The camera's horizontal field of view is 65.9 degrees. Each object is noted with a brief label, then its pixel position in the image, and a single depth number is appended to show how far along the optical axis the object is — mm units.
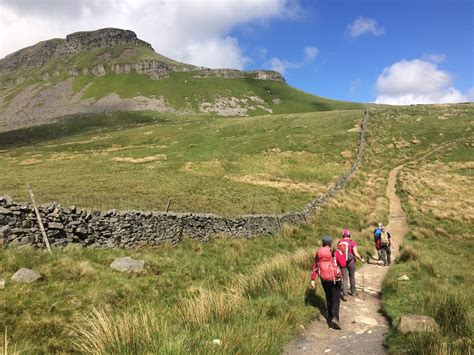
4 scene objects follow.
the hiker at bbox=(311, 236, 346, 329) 9609
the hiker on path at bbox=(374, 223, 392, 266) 17938
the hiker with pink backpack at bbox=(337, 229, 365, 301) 12227
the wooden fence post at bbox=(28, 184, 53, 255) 12962
